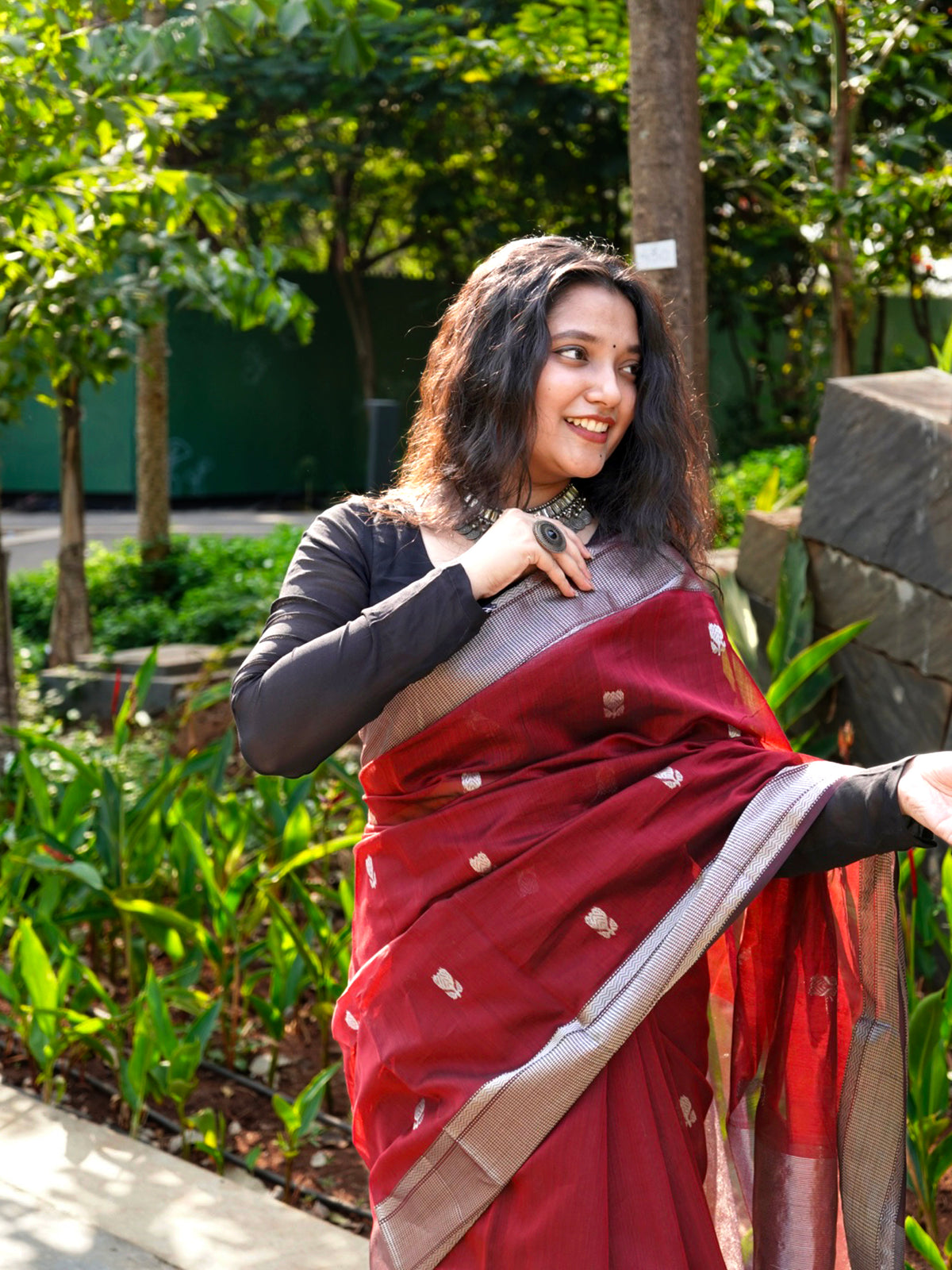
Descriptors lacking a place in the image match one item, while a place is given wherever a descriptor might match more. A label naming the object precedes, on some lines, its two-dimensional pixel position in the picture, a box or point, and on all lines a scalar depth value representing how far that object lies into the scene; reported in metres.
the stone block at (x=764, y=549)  3.83
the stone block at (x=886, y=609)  3.29
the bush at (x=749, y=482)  6.67
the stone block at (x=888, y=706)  3.32
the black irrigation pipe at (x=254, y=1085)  3.11
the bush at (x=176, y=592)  7.21
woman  1.65
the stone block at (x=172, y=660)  6.09
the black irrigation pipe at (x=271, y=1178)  2.85
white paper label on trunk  3.48
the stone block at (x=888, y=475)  3.27
